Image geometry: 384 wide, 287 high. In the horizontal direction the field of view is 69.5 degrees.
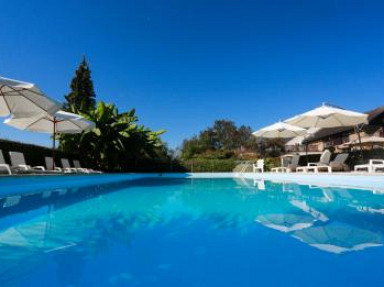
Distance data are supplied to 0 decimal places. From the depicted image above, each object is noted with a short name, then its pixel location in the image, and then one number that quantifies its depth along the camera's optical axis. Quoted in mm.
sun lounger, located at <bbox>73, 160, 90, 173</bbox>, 16041
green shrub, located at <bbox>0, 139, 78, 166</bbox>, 11773
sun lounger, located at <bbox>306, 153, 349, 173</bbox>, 13923
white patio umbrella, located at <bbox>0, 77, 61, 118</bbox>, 8359
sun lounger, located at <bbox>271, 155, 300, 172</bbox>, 16828
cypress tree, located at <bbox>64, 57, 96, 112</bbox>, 32625
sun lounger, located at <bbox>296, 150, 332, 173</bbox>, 14017
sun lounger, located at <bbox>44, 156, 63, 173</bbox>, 12586
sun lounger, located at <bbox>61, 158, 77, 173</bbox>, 13289
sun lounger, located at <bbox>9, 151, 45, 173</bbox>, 9108
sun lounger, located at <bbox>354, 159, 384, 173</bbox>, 10047
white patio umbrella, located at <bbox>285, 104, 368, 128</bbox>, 12984
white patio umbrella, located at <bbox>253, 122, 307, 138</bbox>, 17172
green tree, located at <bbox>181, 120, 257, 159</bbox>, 42125
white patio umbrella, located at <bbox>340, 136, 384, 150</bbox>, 13688
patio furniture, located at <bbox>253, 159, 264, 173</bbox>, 19778
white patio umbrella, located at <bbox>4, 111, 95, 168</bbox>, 11547
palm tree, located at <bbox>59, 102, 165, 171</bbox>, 18422
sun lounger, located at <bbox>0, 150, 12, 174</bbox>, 8114
